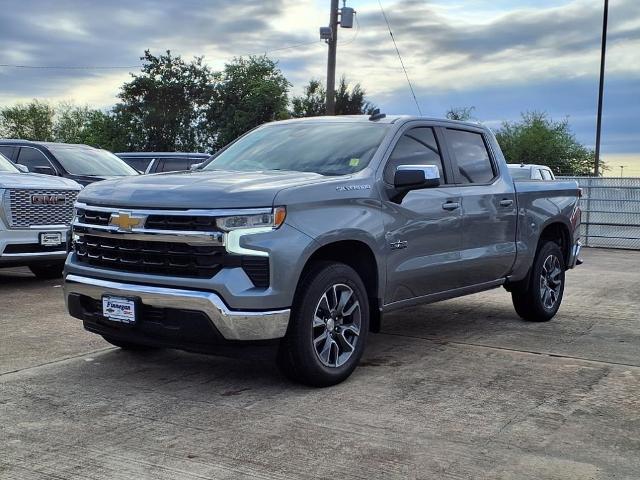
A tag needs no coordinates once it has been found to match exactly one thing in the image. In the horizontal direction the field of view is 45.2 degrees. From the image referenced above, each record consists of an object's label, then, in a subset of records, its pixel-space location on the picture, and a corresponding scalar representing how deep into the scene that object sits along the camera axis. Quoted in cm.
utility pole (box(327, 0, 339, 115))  2417
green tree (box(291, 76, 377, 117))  4781
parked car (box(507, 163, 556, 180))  1585
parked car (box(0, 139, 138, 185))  1226
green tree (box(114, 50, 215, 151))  4900
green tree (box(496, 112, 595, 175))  5066
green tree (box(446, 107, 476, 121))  4455
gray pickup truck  461
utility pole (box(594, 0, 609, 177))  2898
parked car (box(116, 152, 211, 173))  1656
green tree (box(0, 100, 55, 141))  7200
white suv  928
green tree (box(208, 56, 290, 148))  4712
